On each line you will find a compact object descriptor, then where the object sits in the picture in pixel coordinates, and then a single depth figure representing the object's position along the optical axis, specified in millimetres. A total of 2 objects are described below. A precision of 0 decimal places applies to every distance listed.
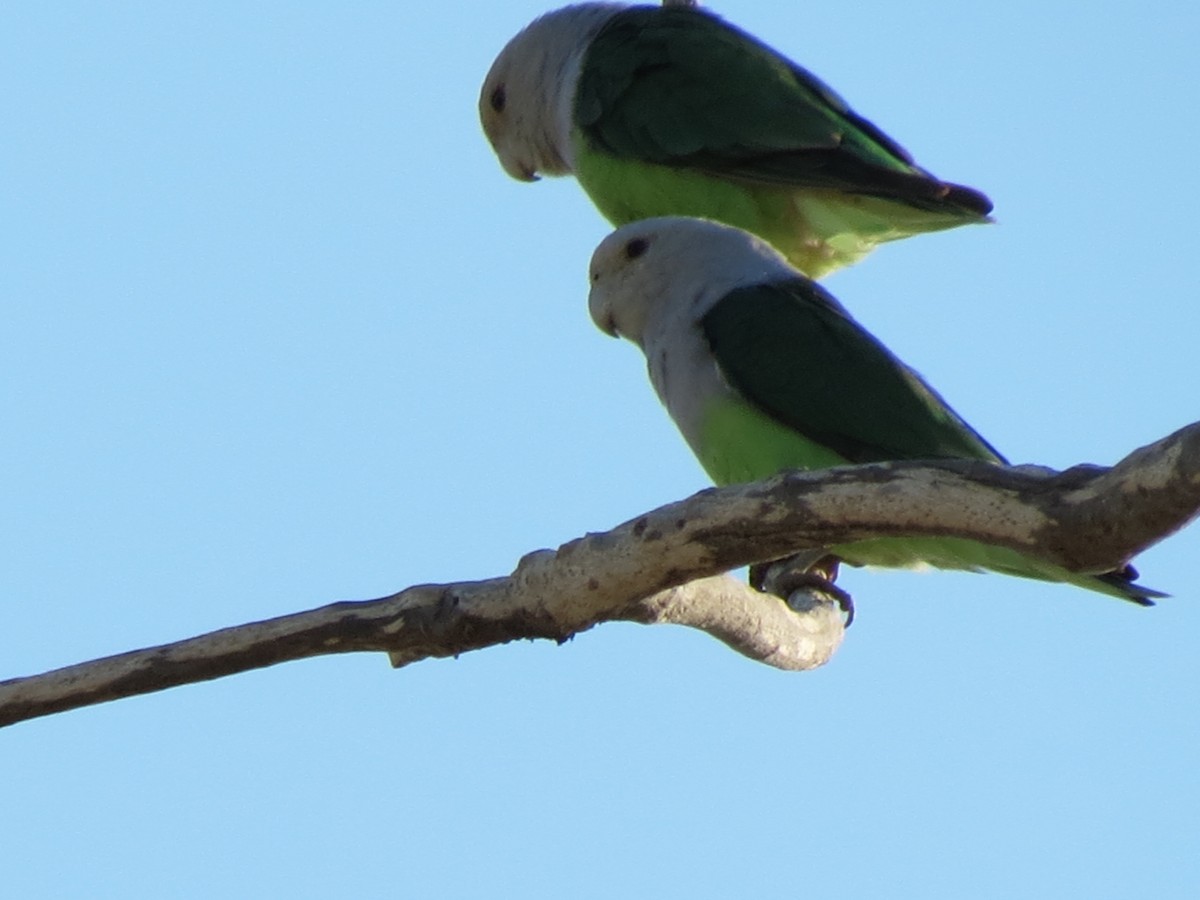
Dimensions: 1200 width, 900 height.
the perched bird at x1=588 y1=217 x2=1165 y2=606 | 8547
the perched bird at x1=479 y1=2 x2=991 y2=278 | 10117
